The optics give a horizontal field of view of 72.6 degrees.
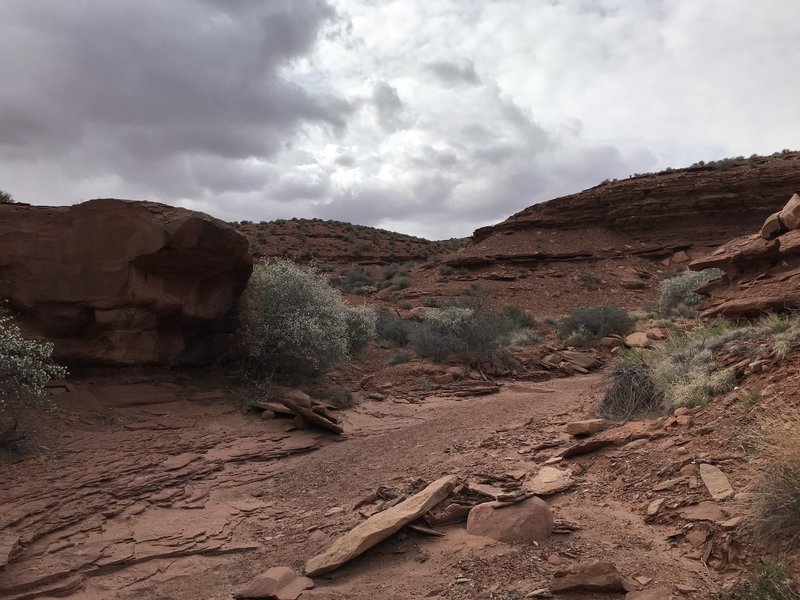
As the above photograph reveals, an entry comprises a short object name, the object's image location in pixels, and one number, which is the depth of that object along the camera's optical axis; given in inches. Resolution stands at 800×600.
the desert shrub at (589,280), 1224.2
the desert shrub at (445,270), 1384.1
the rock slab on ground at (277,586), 161.2
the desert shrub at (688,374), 249.0
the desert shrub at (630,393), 289.0
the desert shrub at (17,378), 278.8
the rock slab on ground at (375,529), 174.8
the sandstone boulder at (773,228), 356.8
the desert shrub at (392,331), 707.4
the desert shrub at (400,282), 1273.5
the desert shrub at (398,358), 598.5
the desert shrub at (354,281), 1242.9
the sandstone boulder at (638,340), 625.8
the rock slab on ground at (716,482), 168.4
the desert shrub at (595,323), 724.7
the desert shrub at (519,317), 880.9
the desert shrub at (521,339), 676.7
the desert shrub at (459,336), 609.9
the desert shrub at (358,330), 625.9
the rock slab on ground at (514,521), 170.6
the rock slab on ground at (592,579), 136.4
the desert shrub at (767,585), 115.2
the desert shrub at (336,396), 442.0
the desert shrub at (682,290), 839.1
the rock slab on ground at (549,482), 210.4
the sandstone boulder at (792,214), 343.6
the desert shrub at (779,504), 135.8
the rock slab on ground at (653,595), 131.0
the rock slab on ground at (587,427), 271.3
